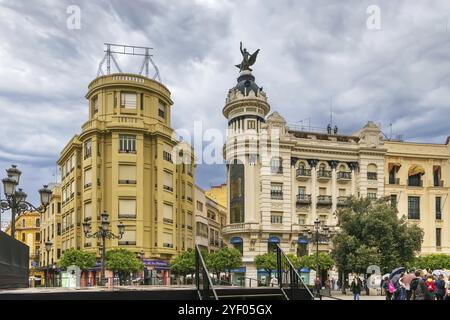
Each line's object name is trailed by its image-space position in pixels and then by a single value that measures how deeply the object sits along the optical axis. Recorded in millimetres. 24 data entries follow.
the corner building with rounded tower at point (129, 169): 48219
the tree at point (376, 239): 36125
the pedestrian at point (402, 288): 18781
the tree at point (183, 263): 45000
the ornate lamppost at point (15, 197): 16003
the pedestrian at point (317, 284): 26734
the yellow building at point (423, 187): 54750
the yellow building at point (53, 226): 62297
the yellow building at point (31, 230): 90125
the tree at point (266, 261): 45500
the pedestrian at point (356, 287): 25611
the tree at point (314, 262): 45406
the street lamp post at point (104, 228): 24892
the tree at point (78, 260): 44312
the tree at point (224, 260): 47531
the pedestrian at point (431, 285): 16516
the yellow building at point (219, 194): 87125
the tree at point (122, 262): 41250
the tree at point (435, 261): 49425
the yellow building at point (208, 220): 66438
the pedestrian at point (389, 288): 21661
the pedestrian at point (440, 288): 17781
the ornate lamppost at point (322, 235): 44059
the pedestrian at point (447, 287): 18308
